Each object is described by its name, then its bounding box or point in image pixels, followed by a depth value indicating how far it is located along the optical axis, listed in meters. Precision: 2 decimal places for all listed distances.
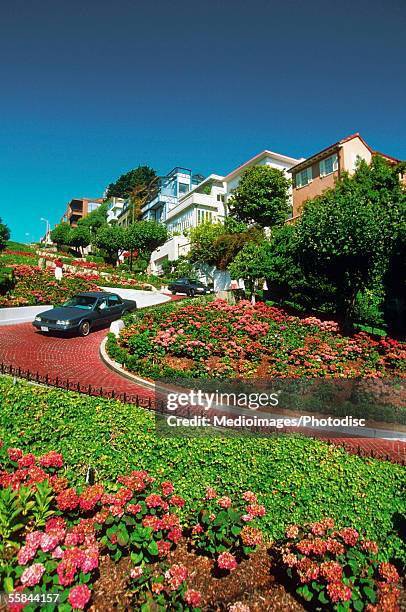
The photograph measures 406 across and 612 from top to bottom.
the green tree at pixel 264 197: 36.44
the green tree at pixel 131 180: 89.61
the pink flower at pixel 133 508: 3.68
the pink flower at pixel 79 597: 2.75
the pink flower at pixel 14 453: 4.43
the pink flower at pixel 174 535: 3.66
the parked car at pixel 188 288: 30.64
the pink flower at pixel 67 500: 3.75
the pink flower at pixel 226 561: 3.44
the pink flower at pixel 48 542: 3.09
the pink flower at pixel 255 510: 3.93
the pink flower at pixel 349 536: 3.64
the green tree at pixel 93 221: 72.31
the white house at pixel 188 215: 45.22
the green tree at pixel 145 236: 39.62
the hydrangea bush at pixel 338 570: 3.08
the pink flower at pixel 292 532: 3.79
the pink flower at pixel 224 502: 3.94
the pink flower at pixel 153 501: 3.78
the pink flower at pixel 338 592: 2.98
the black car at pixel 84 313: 13.26
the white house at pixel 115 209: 77.75
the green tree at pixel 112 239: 41.25
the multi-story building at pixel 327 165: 28.20
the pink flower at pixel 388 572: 3.38
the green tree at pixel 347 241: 14.73
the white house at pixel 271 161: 42.19
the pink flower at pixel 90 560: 3.00
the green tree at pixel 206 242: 32.55
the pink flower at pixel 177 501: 4.04
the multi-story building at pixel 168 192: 58.06
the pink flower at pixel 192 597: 3.02
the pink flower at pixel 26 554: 2.99
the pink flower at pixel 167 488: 4.06
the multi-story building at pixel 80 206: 101.38
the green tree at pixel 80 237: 59.81
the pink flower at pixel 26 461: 4.27
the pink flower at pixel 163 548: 3.54
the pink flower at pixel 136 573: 3.19
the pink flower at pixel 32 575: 2.80
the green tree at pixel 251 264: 19.75
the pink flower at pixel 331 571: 3.14
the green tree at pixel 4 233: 44.75
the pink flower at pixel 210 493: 4.12
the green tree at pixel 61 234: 64.81
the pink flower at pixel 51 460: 4.35
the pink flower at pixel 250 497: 4.09
